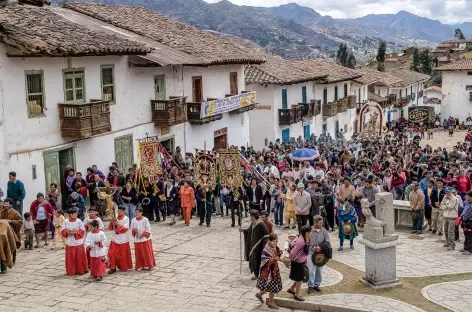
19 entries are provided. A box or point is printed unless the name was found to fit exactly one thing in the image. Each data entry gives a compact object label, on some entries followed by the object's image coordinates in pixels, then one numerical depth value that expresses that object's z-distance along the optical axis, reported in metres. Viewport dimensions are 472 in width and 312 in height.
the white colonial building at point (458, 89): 59.84
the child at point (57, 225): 15.42
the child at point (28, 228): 15.30
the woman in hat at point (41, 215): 15.65
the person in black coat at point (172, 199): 18.64
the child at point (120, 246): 13.32
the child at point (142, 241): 13.52
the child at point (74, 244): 13.19
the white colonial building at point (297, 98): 35.53
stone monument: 12.23
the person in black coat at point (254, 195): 18.62
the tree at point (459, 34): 121.12
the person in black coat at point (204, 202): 18.00
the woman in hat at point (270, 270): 11.23
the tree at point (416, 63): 84.19
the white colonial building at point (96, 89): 17.97
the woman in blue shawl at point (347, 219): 15.11
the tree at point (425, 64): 84.31
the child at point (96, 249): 12.90
